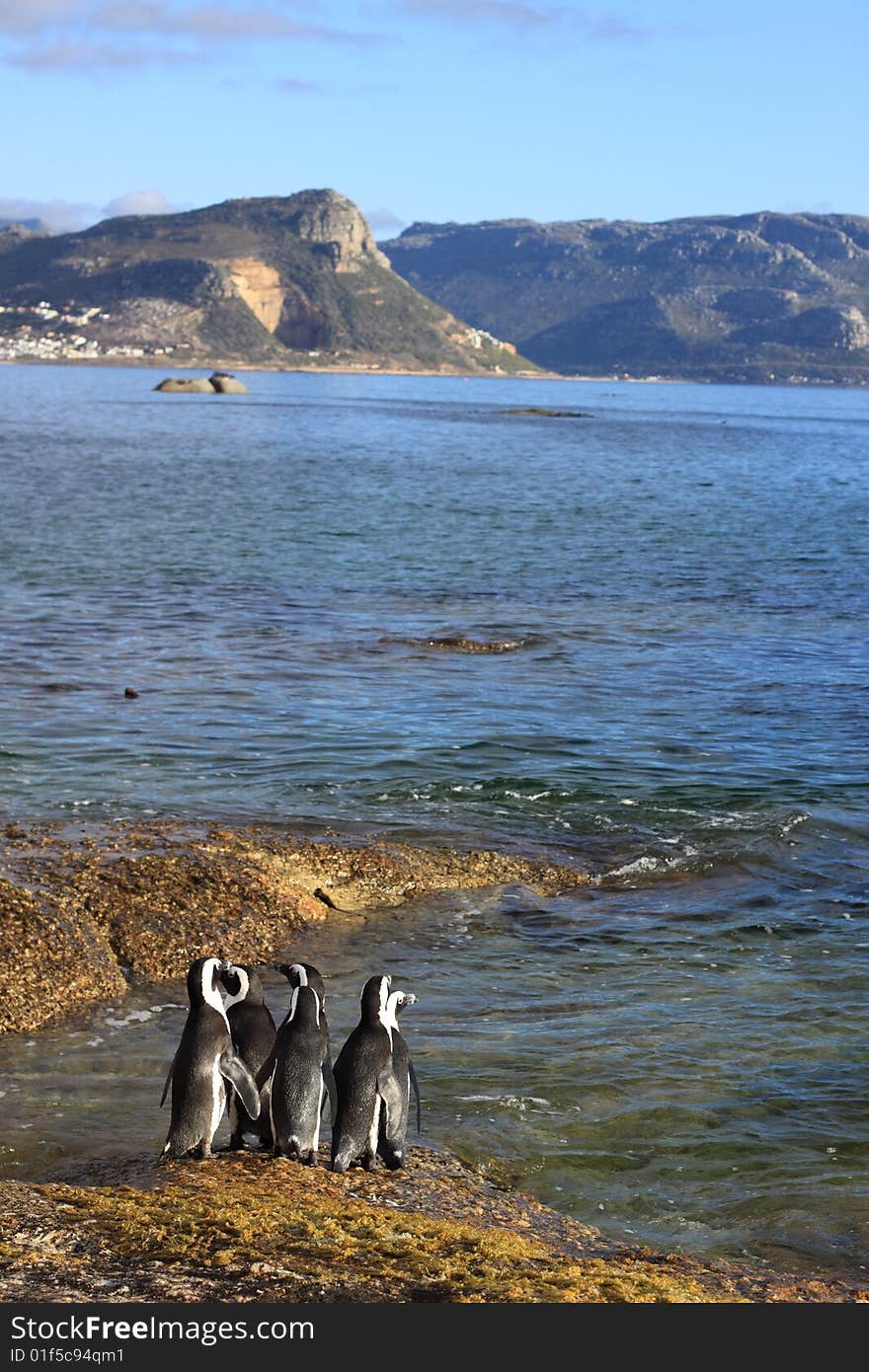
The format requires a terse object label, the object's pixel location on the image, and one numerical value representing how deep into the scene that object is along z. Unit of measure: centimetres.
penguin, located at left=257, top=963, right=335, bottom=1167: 999
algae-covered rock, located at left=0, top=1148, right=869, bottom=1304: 776
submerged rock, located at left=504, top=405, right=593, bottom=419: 17538
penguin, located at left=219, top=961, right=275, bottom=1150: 1045
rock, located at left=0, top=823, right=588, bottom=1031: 1380
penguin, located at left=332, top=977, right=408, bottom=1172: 996
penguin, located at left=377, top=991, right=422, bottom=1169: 1012
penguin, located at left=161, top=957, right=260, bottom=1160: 997
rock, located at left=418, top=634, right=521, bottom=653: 3219
